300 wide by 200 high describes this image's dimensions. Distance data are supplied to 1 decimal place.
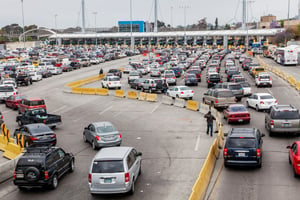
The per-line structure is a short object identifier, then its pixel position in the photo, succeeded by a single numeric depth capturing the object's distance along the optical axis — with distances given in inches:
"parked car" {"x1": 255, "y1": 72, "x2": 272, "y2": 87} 1924.2
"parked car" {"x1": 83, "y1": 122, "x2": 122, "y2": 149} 909.8
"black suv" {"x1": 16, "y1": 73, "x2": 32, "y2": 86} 2313.6
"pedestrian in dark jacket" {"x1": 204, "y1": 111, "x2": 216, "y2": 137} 1028.5
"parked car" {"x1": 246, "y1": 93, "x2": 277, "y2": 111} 1302.9
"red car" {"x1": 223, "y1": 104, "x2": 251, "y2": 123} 1135.6
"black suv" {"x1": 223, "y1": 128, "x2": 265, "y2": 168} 720.3
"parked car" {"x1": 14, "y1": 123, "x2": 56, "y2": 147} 939.3
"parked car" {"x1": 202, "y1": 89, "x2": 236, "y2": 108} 1347.2
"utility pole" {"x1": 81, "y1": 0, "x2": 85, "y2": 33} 6977.4
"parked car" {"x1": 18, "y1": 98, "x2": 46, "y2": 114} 1327.5
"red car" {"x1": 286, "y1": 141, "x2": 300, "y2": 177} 655.6
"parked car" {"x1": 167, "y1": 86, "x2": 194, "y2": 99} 1625.2
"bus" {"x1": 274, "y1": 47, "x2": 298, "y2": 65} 3021.7
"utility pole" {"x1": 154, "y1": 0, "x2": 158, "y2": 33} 6402.6
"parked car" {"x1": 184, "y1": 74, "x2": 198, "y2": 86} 2052.2
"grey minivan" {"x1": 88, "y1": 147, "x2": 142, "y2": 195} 607.8
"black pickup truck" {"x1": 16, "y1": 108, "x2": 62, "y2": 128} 1149.1
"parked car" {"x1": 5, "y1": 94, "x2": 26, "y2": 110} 1547.7
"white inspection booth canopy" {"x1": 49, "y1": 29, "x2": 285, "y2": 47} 5900.6
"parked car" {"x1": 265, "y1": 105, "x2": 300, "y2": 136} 934.4
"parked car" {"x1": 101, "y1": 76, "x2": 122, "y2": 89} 2059.5
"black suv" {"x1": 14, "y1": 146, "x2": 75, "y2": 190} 650.8
